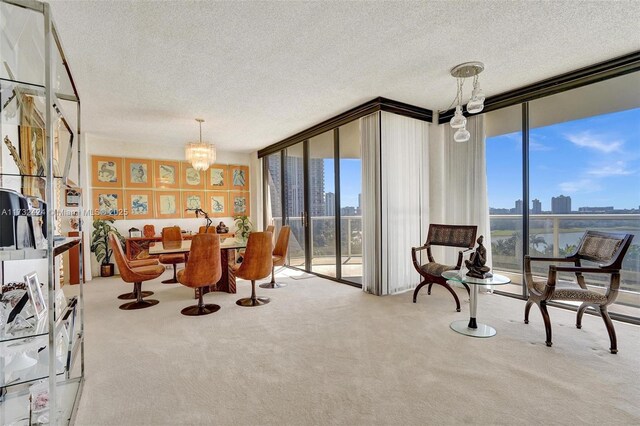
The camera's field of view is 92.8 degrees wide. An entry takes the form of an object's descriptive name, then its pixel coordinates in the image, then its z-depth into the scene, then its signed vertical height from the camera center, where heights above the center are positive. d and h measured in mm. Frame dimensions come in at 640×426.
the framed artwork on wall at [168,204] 6535 +138
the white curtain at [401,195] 4289 +179
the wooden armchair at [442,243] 3664 -485
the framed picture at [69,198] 3162 +165
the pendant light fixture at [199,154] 4863 +906
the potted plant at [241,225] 7438 -376
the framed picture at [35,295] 1589 -440
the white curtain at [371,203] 4293 +73
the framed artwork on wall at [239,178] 7445 +794
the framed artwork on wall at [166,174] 6531 +808
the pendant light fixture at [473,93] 3033 +1117
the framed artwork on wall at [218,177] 7117 +777
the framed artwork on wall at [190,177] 6797 +746
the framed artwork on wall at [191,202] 6801 +191
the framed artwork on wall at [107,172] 5938 +795
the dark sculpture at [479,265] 2977 -584
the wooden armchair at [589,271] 2562 -631
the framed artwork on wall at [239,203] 7422 +167
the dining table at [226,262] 4371 -766
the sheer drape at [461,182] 4215 +359
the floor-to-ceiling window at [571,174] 3384 +392
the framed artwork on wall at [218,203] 7117 +168
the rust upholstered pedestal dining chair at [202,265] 3441 -632
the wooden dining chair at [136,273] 3652 -771
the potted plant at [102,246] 5695 -636
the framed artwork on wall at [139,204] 6230 +152
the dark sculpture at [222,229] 7026 -436
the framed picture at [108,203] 5934 +172
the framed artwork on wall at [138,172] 6234 +807
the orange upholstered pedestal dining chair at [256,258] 3826 -623
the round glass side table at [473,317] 2859 -1102
